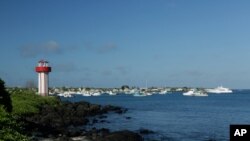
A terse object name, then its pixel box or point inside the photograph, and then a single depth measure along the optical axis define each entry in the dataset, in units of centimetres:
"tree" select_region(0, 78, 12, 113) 3348
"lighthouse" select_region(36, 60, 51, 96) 8006
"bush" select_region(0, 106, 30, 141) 1495
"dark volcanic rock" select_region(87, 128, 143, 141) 3362
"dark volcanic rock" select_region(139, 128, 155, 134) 4738
